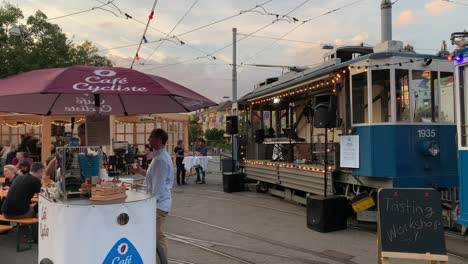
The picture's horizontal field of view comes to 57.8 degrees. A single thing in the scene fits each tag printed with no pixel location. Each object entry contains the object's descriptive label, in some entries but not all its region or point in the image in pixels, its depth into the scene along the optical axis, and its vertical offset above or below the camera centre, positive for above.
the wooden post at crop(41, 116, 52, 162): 14.20 +0.12
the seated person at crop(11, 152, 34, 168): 11.63 -0.41
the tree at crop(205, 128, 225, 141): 56.68 +0.72
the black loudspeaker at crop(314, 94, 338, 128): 7.82 +0.50
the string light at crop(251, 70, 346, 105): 8.38 +1.21
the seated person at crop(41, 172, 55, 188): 5.49 -0.50
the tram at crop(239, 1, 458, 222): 7.30 +0.35
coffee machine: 5.03 -0.19
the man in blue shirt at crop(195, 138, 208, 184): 16.39 -0.55
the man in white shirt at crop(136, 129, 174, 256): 4.70 -0.42
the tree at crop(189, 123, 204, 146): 53.89 +1.19
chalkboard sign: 4.41 -0.88
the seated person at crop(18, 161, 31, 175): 7.98 -0.50
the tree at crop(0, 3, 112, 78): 20.77 +4.98
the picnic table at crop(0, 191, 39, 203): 7.27 -0.96
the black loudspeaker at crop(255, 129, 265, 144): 13.66 +0.12
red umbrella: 3.39 +0.47
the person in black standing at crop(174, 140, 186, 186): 15.95 -0.78
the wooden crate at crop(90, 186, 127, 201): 3.57 -0.44
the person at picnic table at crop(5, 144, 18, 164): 14.66 -0.46
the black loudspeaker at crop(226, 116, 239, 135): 13.90 +0.49
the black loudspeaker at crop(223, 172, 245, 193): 13.46 -1.34
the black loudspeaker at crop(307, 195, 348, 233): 7.68 -1.35
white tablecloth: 16.05 -0.80
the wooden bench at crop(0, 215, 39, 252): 6.39 -1.36
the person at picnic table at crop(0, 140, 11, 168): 15.40 -0.45
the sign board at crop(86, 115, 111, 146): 4.52 +0.11
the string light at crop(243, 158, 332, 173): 9.02 -0.66
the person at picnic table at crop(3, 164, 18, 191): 8.23 -0.63
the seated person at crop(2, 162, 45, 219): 6.53 -0.86
